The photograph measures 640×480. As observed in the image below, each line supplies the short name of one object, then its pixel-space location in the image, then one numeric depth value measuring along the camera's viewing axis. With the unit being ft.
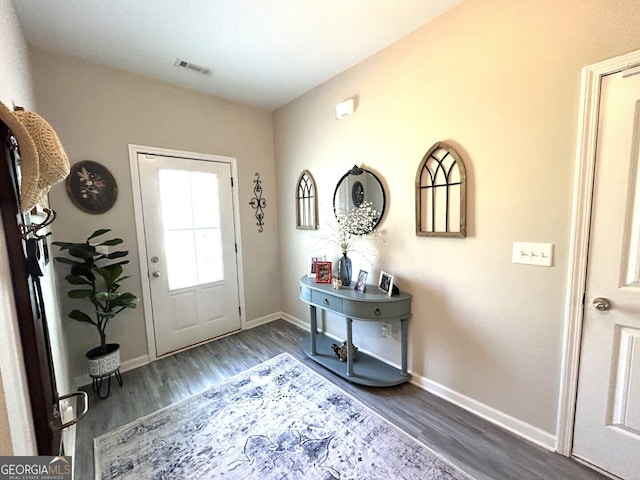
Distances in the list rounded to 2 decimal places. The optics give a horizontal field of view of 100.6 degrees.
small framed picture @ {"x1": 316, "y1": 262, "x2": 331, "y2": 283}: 8.38
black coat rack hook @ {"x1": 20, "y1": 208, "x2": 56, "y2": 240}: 2.69
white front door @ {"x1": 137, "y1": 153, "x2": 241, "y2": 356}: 8.52
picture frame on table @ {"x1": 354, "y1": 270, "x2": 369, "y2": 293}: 7.54
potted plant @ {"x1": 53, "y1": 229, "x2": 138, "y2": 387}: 6.56
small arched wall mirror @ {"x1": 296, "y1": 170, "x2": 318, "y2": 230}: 9.64
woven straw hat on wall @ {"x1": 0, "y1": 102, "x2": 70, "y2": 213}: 2.38
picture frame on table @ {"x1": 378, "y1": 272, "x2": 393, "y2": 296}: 7.10
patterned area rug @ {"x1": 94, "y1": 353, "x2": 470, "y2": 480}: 4.82
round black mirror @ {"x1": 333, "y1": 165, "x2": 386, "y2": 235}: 7.57
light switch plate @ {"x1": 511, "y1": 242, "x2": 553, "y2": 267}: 4.95
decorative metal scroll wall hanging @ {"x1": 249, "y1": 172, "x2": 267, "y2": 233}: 10.72
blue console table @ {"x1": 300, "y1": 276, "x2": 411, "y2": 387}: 6.79
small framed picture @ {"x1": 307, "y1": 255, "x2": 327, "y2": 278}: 8.70
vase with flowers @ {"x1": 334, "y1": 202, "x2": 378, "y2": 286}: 7.74
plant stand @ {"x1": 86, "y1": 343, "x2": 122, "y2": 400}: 6.86
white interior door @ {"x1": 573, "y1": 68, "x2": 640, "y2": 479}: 4.16
